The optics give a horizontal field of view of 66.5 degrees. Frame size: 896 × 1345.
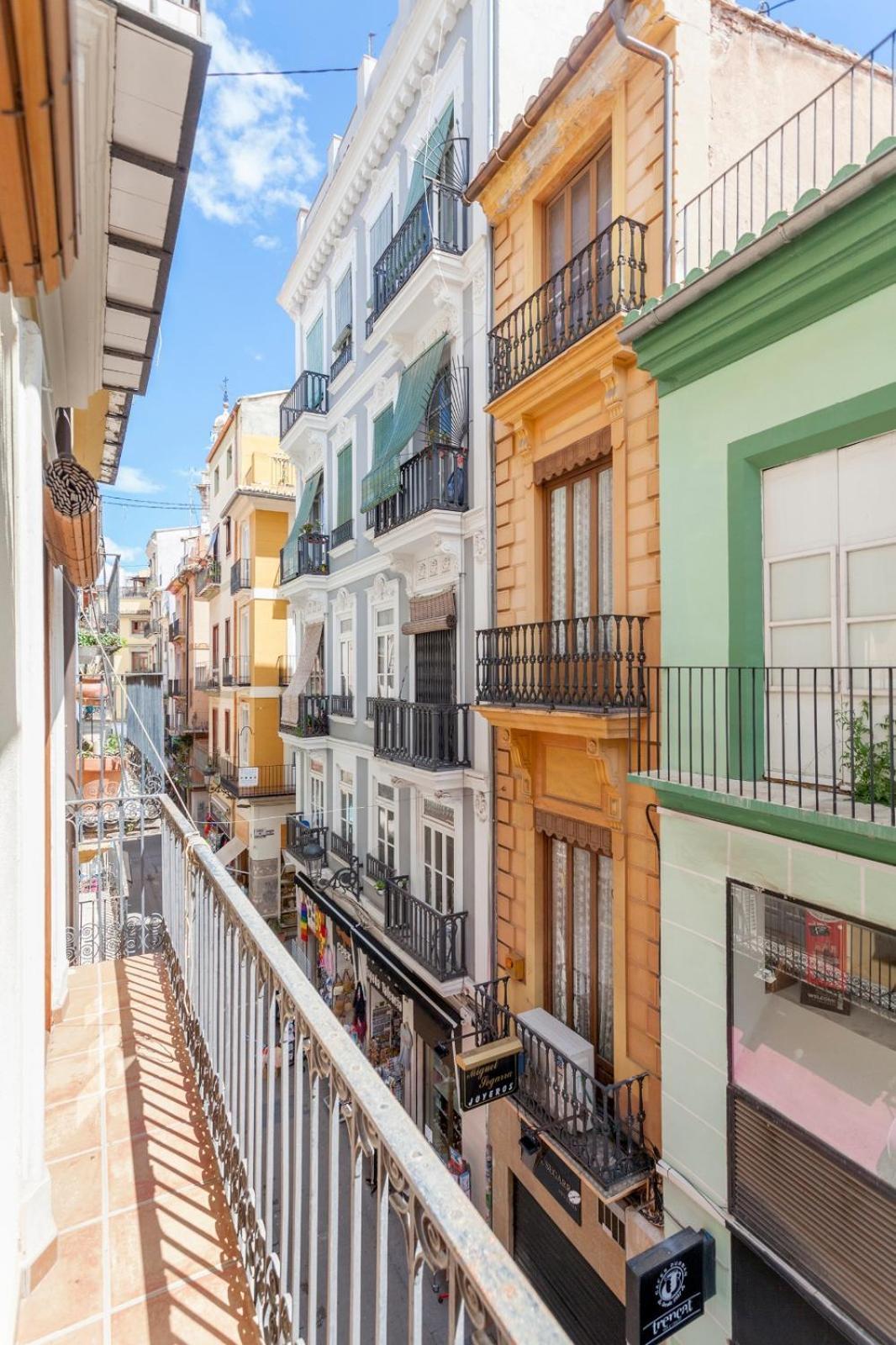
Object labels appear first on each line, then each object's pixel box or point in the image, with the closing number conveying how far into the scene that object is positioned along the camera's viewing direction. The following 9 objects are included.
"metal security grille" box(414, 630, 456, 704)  10.41
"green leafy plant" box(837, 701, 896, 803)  4.50
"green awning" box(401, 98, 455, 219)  10.06
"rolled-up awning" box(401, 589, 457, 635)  10.06
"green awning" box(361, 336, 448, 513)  9.97
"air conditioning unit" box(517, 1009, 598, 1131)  6.68
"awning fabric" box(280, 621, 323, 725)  16.28
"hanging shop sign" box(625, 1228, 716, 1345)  5.14
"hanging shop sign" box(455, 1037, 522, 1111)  7.33
